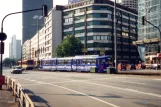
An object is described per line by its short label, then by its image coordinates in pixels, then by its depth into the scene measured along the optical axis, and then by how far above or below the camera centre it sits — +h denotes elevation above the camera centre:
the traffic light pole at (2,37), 18.69 +1.75
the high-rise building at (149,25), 80.01 +10.98
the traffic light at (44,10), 23.41 +4.38
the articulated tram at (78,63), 45.75 -0.13
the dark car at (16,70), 53.44 -1.46
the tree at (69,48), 83.81 +4.44
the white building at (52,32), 114.00 +12.80
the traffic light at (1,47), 18.92 +1.08
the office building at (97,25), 101.25 +13.92
